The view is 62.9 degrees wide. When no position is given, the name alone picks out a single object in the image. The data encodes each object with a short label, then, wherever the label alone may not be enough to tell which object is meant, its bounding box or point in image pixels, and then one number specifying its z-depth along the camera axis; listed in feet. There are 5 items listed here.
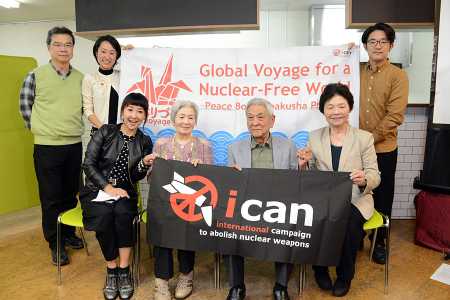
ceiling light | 18.89
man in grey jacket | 7.28
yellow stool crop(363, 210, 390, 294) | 7.45
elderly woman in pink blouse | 7.39
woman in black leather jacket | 7.48
